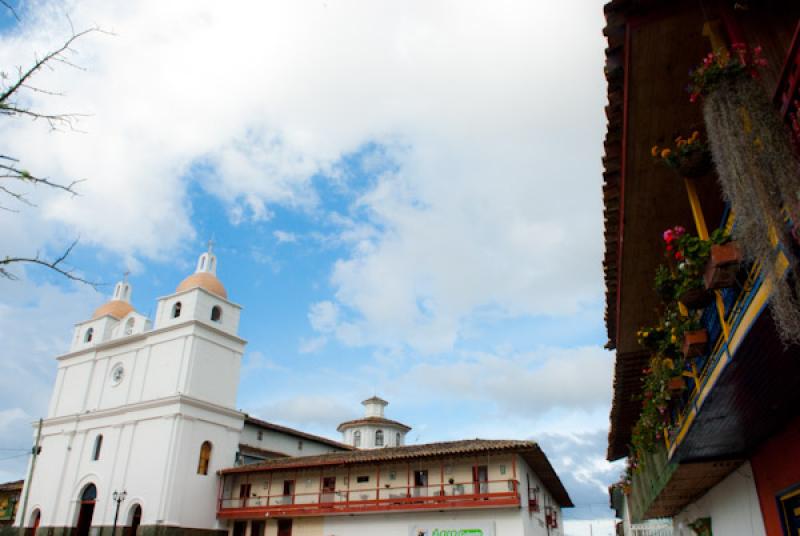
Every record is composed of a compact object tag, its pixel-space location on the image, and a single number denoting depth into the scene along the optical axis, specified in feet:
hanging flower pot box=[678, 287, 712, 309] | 16.11
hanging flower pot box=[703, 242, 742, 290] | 13.35
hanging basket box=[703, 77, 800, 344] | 11.02
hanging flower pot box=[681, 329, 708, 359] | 17.72
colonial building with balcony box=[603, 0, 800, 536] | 11.71
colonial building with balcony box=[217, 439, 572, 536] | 80.94
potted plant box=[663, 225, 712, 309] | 14.60
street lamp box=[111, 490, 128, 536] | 94.00
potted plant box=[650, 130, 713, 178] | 15.51
